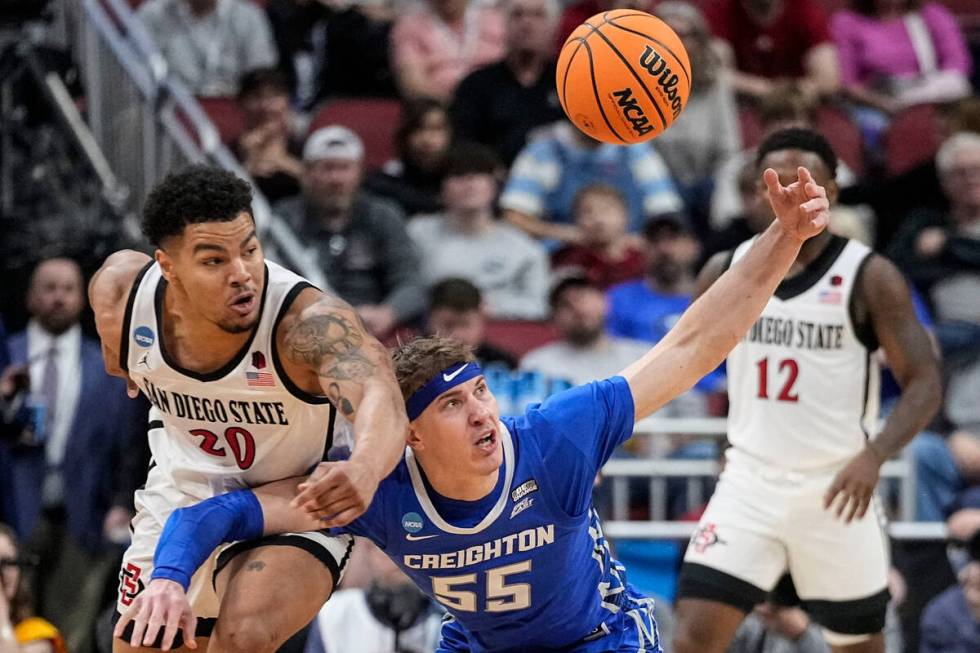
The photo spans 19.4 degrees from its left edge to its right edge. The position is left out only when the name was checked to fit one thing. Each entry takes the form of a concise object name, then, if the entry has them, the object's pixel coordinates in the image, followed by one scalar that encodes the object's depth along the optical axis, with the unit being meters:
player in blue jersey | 8.80
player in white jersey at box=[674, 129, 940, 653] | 11.53
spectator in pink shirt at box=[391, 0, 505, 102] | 20.07
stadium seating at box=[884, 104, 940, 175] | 20.11
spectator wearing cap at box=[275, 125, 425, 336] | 17.15
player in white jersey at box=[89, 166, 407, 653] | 9.06
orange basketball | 10.78
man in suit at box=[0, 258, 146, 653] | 15.06
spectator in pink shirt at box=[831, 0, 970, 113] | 21.07
